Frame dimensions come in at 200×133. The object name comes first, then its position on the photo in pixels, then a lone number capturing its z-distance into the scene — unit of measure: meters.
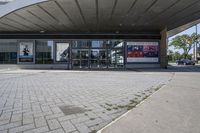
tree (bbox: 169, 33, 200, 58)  36.16
